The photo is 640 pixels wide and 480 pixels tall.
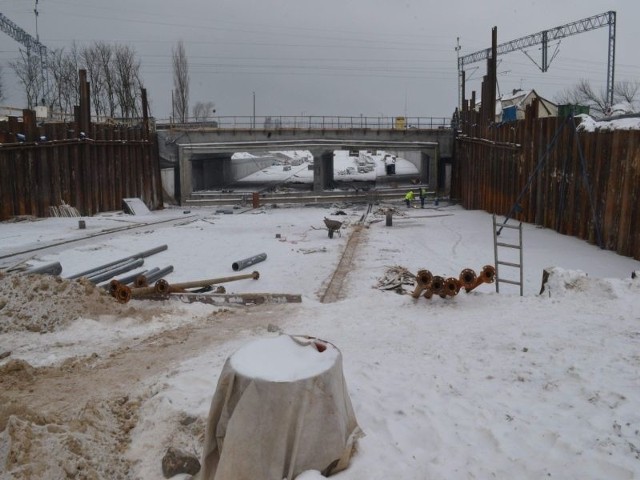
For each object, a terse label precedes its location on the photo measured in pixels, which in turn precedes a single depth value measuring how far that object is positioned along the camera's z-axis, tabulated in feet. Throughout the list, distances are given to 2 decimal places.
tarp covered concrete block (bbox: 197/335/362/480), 11.78
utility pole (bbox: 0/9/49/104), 162.50
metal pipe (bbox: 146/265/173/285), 40.52
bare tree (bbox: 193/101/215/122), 299.09
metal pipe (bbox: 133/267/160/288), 34.20
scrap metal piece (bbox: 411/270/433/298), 29.32
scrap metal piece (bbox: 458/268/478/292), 29.58
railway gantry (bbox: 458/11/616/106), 134.62
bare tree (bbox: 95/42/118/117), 167.53
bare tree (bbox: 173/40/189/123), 192.95
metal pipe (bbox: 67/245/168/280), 39.45
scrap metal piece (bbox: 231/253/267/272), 45.39
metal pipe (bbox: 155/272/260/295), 32.81
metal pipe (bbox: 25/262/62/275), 36.45
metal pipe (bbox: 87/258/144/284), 38.32
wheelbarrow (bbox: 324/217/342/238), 62.54
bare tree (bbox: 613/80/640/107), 190.76
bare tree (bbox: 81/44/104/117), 169.37
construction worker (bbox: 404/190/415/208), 96.88
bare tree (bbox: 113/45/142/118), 165.58
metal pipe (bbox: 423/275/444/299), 29.32
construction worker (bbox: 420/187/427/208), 97.60
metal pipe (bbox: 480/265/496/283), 29.30
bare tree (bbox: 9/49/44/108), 166.40
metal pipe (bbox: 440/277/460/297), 29.32
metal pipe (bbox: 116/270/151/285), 37.90
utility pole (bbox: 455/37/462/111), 181.66
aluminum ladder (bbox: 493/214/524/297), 44.54
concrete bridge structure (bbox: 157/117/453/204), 113.60
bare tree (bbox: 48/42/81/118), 170.40
